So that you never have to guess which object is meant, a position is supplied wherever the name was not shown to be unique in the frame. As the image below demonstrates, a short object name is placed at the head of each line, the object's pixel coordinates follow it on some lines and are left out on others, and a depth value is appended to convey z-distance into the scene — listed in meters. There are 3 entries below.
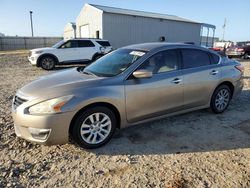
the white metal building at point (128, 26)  21.02
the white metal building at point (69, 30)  32.82
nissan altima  3.25
